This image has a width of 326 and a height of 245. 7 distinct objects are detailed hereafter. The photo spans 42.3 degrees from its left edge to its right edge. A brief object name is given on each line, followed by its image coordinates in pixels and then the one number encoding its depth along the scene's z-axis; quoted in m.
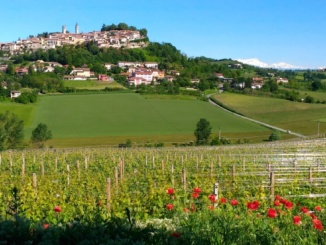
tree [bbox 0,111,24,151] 38.17
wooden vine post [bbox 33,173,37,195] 9.27
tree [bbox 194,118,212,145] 43.72
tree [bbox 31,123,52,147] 41.50
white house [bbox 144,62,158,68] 125.53
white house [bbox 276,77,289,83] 106.91
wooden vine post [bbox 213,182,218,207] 7.72
